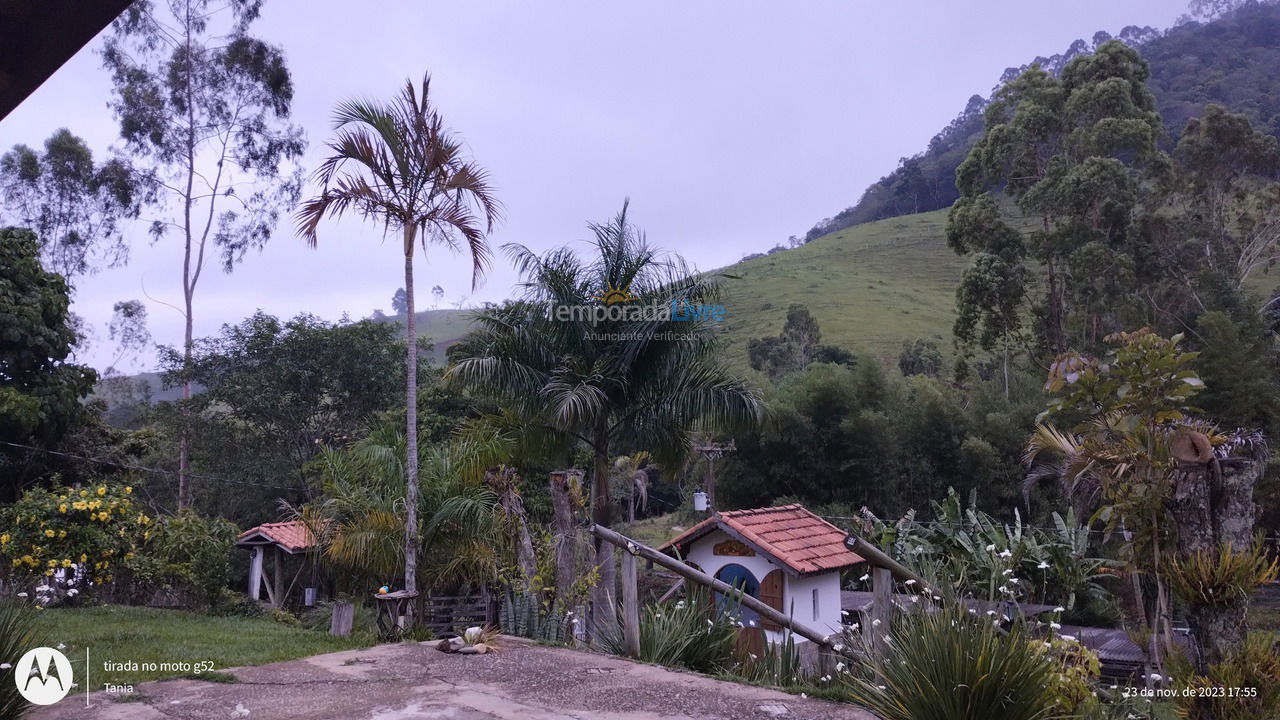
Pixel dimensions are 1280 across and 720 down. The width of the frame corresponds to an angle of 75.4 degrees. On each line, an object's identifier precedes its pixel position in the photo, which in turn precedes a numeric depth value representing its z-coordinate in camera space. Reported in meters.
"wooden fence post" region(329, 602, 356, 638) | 8.66
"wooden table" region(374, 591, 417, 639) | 7.84
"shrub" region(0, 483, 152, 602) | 10.38
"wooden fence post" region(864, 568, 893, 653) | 6.73
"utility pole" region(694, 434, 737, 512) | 20.19
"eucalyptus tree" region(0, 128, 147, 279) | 24.06
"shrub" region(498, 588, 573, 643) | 8.16
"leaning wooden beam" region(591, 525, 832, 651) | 6.64
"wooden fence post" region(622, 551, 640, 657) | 6.80
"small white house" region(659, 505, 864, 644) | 11.66
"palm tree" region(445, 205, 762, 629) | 12.15
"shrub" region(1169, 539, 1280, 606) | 4.19
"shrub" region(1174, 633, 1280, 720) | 3.96
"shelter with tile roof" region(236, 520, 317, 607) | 17.55
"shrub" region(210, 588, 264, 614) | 13.26
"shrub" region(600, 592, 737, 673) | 6.73
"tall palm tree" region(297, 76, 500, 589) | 8.75
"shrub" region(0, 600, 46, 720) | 4.29
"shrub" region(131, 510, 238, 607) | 12.34
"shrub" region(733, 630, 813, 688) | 6.44
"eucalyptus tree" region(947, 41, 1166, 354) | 22.44
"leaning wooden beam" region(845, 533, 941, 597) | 6.40
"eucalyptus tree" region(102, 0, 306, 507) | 24.12
